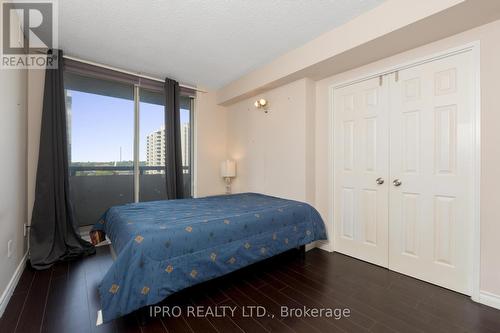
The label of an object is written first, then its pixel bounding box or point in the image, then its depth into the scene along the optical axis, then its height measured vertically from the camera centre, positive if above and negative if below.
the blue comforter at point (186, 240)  1.52 -0.66
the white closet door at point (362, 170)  2.52 -0.07
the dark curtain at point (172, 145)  3.54 +0.32
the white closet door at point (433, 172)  1.97 -0.07
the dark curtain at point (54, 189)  2.58 -0.28
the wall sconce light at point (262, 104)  3.48 +0.95
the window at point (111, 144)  3.14 +0.32
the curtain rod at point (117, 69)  2.86 +1.36
